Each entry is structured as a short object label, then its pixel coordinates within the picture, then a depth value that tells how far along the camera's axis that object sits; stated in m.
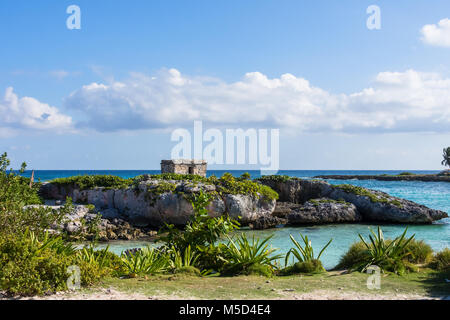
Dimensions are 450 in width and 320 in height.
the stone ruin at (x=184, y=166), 35.62
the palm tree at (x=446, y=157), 95.80
